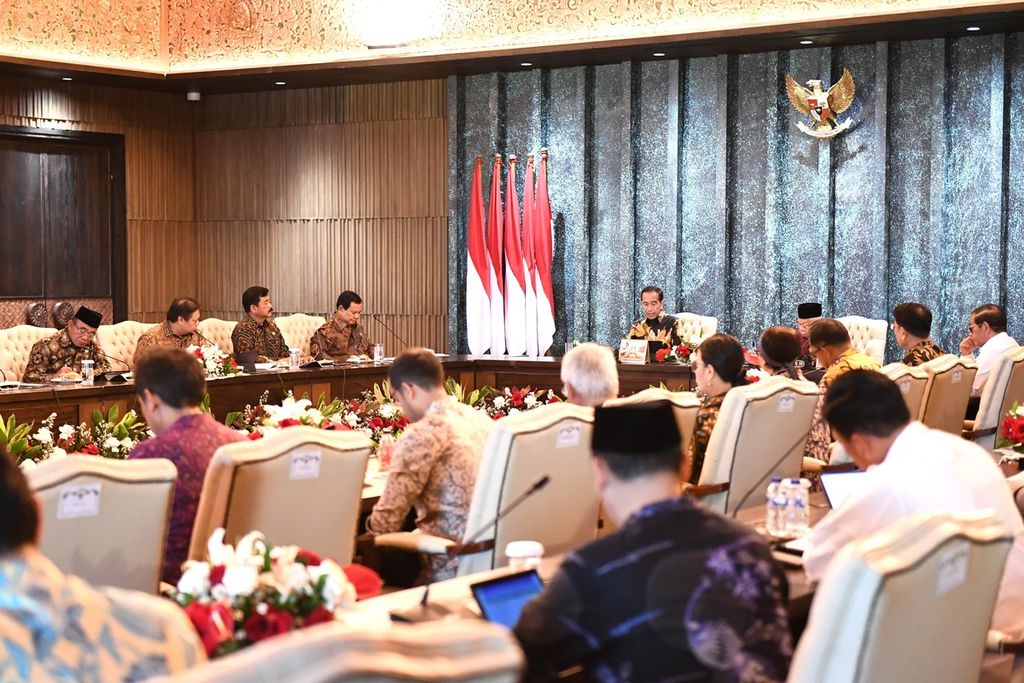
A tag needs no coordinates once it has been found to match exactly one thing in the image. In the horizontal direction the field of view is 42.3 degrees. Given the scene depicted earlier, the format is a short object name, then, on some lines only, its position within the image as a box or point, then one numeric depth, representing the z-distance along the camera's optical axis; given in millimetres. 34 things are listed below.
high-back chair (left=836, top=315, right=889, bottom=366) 9984
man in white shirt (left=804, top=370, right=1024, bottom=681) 3223
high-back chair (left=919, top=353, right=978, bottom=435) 6832
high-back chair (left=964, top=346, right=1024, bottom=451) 7367
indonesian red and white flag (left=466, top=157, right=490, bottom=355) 12102
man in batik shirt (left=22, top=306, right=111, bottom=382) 9031
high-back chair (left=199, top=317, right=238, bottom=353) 10906
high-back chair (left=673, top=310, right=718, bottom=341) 10578
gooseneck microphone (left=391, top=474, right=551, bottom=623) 2874
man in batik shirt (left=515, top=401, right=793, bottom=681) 2135
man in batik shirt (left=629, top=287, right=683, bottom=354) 10508
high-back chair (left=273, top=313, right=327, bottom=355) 10977
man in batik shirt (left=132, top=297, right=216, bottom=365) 9695
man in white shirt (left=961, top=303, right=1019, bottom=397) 8922
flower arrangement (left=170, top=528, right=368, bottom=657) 2271
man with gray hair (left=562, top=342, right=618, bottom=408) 5176
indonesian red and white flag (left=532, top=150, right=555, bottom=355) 11883
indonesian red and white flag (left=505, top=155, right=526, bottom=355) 11969
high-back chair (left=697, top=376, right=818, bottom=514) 5152
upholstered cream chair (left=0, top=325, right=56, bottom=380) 9188
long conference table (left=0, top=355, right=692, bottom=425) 7973
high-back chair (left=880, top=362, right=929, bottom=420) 6363
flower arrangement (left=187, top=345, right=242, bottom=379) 8942
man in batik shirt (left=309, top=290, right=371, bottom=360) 10836
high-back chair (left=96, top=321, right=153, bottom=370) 9984
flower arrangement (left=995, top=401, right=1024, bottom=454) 5711
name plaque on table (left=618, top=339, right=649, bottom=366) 9859
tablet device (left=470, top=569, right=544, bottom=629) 2760
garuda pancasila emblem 10734
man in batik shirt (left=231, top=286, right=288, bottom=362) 10484
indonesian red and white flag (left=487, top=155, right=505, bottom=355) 12062
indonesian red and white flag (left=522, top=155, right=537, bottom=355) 11945
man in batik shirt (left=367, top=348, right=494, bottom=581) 4477
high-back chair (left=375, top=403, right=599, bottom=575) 4145
